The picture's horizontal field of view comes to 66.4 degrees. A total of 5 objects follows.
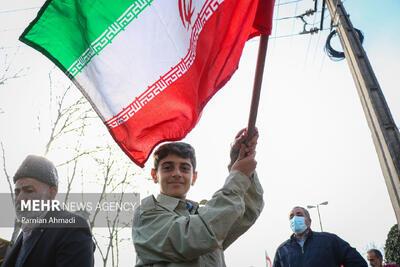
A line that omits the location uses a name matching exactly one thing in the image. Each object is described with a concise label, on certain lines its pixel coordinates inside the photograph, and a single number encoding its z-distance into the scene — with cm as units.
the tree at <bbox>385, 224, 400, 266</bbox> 992
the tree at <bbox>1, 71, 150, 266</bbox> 909
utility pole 446
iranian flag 222
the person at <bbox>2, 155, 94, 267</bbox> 208
